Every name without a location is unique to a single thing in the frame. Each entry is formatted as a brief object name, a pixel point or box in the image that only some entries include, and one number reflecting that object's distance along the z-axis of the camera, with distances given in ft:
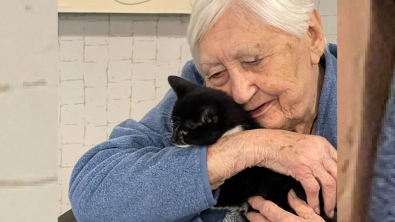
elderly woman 2.93
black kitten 3.28
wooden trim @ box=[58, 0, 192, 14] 6.58
